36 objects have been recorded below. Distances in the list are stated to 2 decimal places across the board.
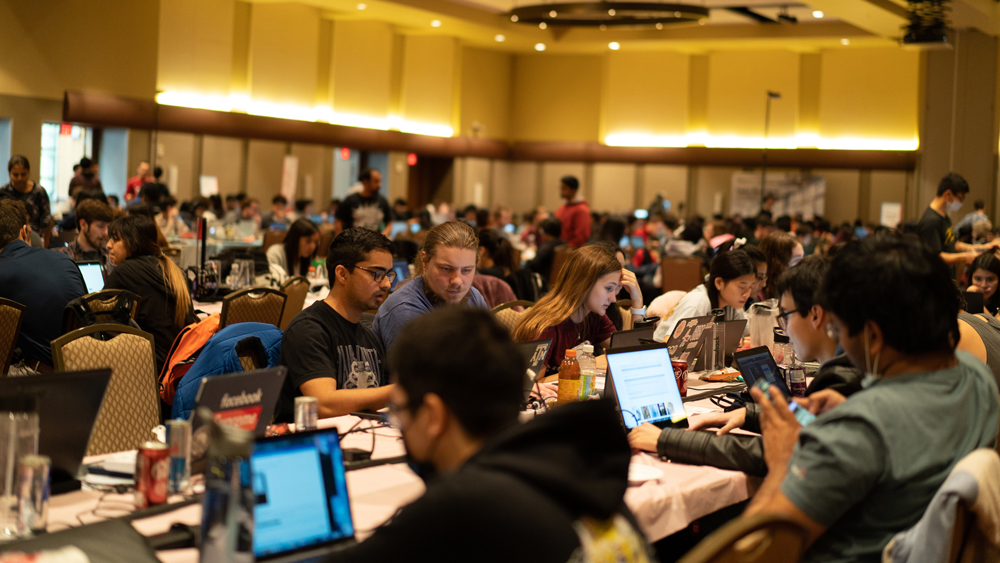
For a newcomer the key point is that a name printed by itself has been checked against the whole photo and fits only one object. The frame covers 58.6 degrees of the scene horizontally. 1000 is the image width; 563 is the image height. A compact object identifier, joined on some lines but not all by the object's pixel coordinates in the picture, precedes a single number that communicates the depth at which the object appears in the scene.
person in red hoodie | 11.26
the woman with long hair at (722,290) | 4.78
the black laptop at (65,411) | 2.04
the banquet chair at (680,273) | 8.91
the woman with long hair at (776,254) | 5.93
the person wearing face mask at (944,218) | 7.84
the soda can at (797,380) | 3.81
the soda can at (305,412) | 2.68
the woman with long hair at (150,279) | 4.68
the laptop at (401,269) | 7.19
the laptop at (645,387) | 2.97
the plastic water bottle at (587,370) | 3.32
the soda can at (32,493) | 1.92
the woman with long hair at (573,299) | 4.18
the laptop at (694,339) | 4.21
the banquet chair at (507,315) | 4.86
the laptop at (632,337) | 3.68
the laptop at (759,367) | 3.38
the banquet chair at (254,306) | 4.95
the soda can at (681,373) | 3.79
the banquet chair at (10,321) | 4.23
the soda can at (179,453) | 2.21
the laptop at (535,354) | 3.14
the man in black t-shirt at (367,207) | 8.84
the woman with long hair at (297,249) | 7.61
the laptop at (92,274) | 5.59
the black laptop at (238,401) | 2.22
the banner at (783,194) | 17.84
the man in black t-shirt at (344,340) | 3.15
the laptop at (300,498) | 1.77
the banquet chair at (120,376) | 3.37
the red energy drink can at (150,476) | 2.12
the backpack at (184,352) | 3.67
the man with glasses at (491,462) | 1.30
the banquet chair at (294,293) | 5.91
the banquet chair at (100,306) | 4.34
